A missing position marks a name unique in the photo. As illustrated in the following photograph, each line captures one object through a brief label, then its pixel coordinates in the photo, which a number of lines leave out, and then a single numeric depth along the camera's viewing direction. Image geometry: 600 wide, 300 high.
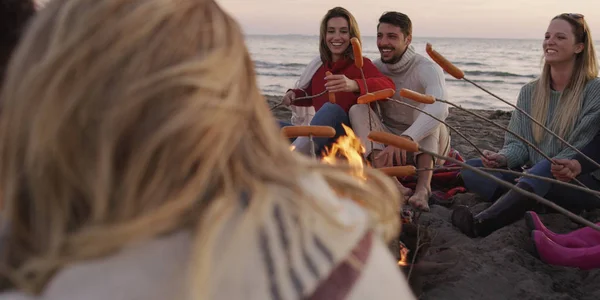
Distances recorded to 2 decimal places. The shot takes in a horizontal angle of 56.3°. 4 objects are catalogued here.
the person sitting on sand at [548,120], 2.84
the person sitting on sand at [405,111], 3.26
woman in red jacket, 3.21
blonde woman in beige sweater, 0.62
